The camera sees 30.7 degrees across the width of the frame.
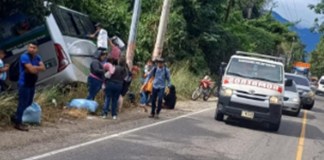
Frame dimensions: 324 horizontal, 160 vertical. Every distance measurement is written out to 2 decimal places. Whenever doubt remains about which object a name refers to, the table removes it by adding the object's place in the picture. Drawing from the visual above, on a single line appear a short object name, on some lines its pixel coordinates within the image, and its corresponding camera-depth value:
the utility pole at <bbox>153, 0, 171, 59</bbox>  24.56
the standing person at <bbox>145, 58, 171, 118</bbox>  16.41
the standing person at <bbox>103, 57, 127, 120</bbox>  15.06
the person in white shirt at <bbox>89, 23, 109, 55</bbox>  17.77
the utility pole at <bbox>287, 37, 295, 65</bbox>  80.35
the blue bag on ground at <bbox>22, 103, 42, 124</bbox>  12.25
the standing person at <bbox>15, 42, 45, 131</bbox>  11.25
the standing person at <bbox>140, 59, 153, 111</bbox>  18.80
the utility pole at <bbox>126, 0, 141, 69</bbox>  20.00
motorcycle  27.36
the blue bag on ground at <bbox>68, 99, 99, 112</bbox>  15.09
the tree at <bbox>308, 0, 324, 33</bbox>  57.66
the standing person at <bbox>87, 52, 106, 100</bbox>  15.33
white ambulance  16.55
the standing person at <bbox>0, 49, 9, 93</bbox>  12.27
